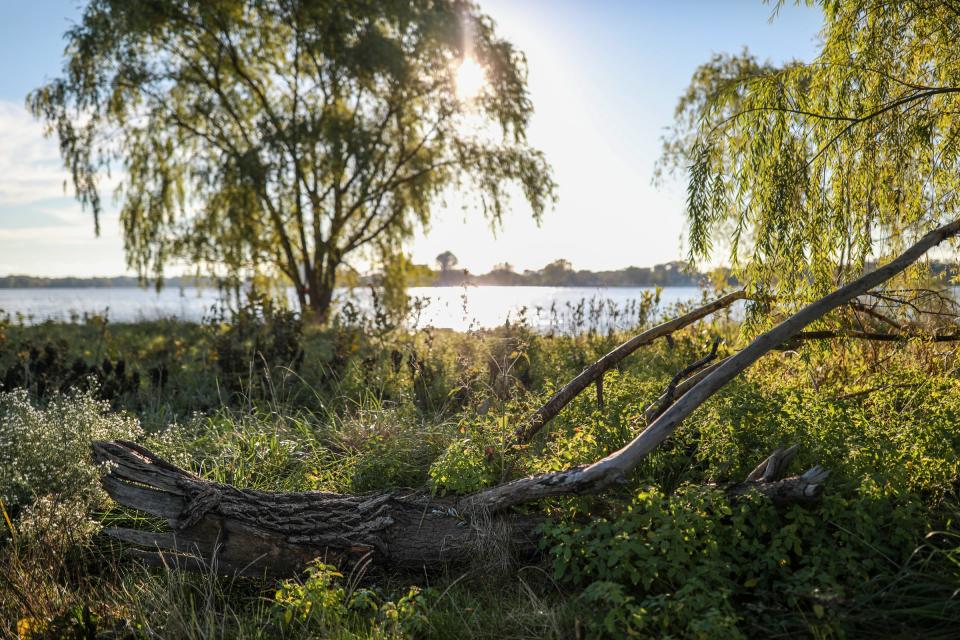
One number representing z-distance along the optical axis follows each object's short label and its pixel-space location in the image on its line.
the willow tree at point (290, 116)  12.14
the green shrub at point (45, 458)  3.77
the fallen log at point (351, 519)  3.18
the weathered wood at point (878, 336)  3.84
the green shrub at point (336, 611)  2.62
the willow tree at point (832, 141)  3.73
